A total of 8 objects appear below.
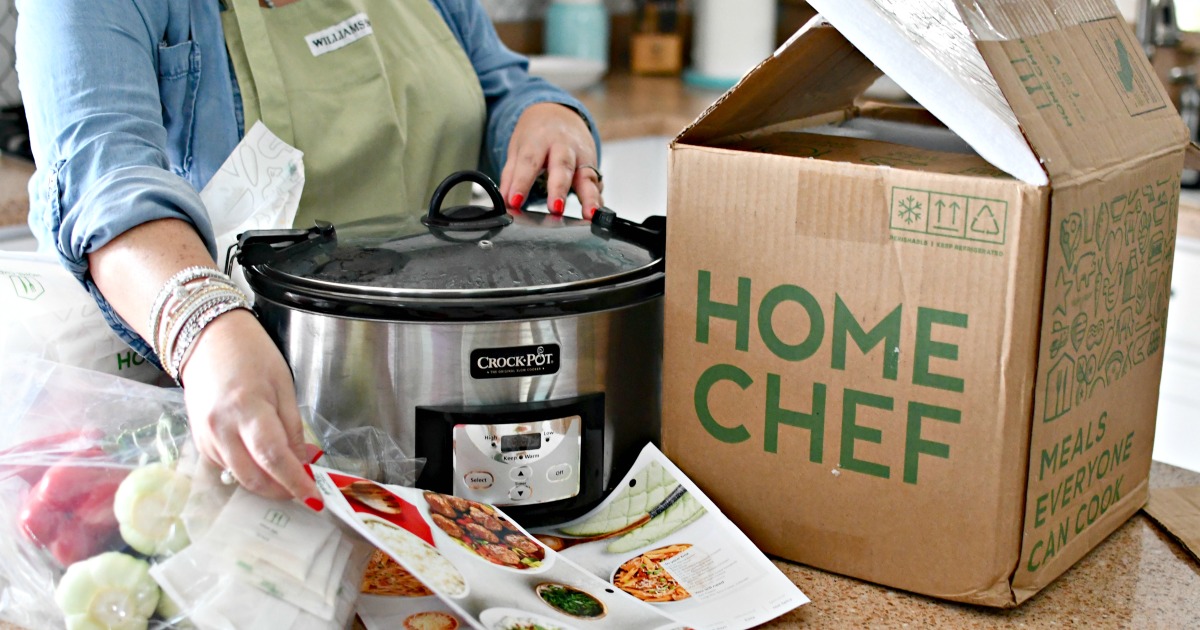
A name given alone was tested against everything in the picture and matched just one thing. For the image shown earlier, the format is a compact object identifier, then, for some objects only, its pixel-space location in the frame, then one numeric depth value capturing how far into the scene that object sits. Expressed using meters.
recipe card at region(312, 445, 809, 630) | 0.73
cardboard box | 0.75
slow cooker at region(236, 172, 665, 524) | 0.81
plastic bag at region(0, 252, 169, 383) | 0.93
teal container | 3.09
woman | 0.75
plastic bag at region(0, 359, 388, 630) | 0.68
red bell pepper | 0.70
